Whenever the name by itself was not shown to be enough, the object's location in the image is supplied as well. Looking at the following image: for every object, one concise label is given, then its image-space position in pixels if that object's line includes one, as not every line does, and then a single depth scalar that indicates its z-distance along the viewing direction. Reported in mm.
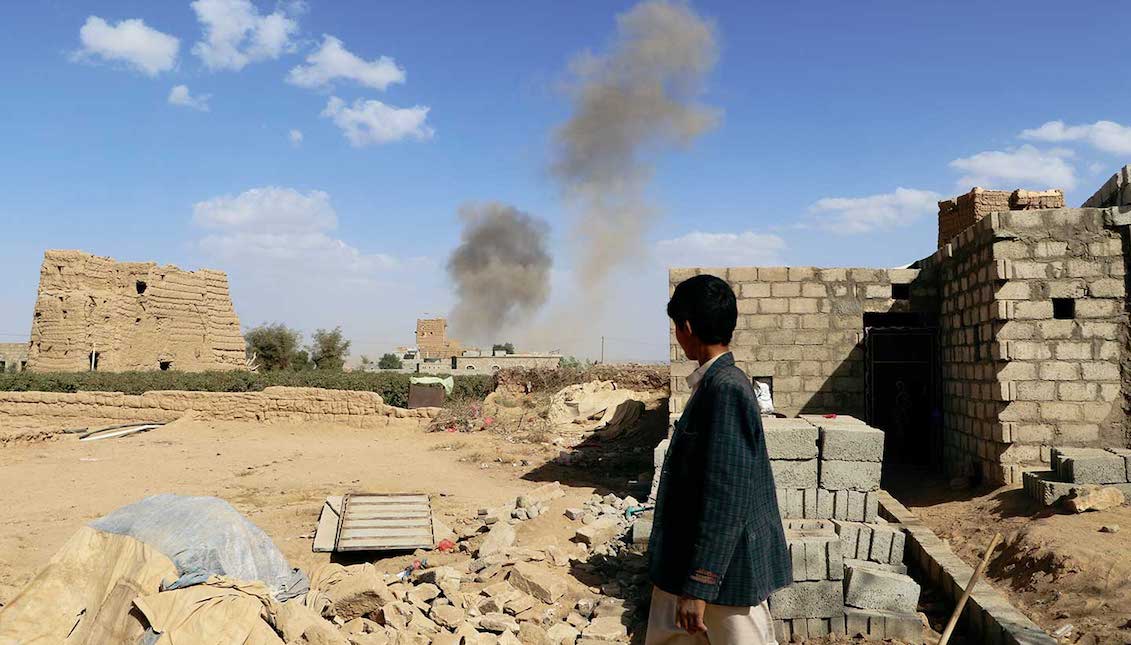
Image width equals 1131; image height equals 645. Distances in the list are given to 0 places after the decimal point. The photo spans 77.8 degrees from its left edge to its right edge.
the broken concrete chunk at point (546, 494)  9402
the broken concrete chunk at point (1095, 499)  6437
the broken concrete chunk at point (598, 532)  6996
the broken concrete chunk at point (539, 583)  5328
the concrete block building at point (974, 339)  7977
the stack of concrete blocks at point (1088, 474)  6688
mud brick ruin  22438
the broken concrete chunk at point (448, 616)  4832
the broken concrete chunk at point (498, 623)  4707
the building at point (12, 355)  33250
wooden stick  2973
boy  2080
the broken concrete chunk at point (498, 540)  6793
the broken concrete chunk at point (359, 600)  5074
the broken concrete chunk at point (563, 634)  4609
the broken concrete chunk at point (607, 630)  4582
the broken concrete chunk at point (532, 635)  4605
